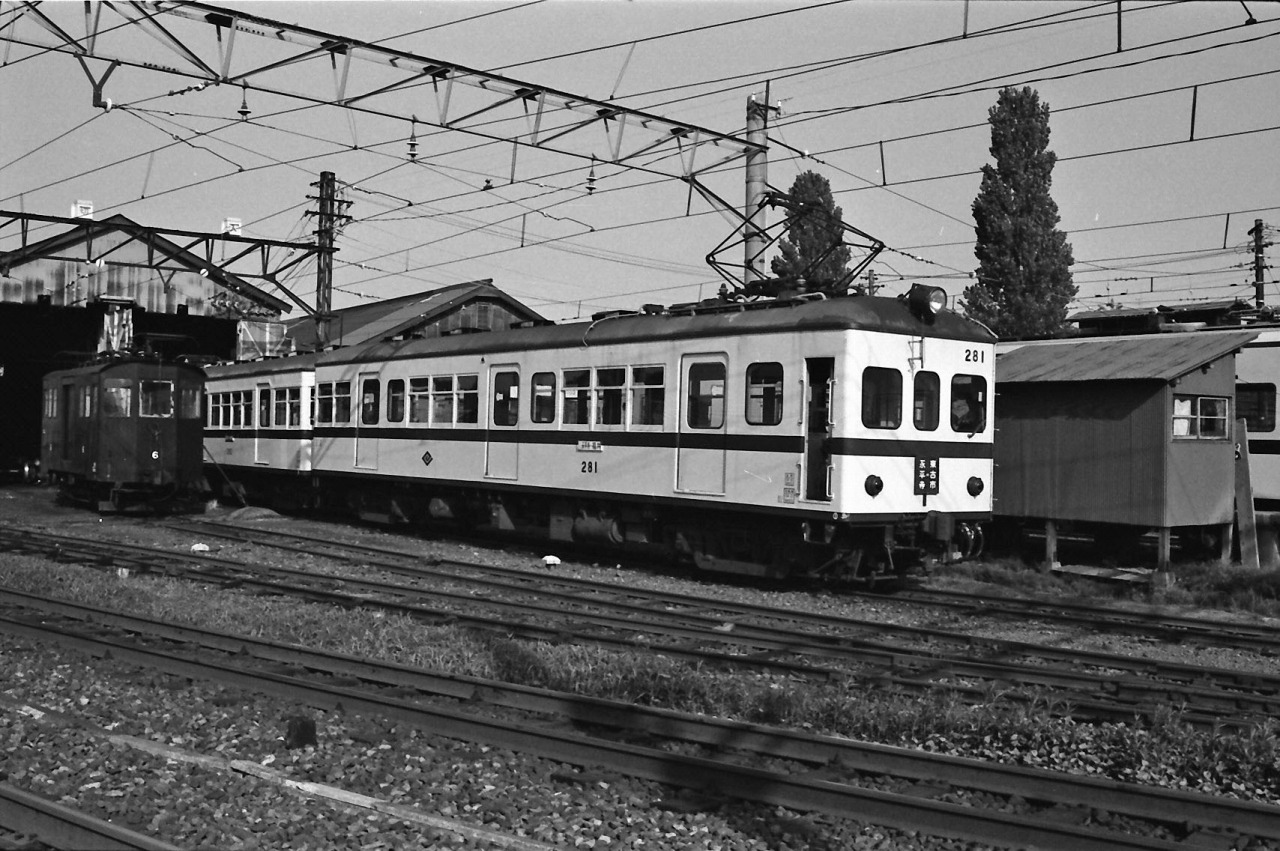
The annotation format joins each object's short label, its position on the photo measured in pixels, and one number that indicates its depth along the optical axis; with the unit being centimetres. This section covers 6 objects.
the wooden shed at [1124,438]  1550
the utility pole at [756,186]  1681
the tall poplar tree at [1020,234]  3544
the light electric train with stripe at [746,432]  1307
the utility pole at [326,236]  2988
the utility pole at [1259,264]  3612
